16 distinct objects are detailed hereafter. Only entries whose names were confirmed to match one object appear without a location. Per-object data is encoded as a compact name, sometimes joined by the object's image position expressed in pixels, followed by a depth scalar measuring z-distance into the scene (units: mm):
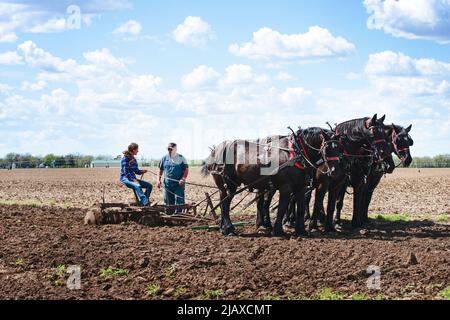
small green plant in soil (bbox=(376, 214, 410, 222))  18719
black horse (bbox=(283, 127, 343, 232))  14375
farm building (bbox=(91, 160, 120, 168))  71875
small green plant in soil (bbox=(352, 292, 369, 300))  9398
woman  16328
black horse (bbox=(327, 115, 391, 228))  15445
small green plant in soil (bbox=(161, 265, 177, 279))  10712
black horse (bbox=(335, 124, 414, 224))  16078
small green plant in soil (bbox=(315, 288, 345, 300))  9484
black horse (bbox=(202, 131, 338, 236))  14406
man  17219
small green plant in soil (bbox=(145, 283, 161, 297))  9664
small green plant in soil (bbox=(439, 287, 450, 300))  9523
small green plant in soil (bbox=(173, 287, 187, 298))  9563
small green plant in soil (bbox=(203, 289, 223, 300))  9516
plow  15961
